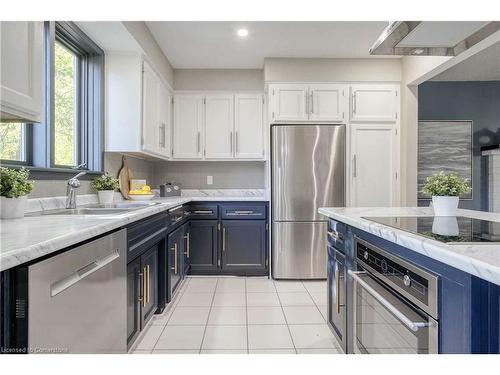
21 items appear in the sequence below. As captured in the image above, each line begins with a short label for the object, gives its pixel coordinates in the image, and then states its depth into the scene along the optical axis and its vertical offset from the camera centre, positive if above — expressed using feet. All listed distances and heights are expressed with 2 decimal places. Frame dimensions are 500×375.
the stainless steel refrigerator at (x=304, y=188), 11.86 -0.04
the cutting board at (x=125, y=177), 10.64 +0.31
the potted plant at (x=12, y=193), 4.96 -0.10
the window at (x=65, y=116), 6.95 +1.88
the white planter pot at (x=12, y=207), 4.93 -0.32
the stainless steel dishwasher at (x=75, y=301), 2.96 -1.29
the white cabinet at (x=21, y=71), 4.10 +1.55
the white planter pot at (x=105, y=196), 8.86 -0.26
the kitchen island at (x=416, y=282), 2.69 -1.03
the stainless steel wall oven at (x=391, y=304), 3.35 -1.42
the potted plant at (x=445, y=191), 5.35 -0.06
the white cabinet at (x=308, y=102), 12.28 +3.18
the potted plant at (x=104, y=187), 8.86 -0.01
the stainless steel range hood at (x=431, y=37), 5.09 +2.56
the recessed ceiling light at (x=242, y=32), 10.37 +4.97
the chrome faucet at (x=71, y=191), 7.19 -0.10
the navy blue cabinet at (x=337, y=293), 6.01 -2.11
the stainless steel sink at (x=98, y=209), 6.36 -0.50
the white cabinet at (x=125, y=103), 9.66 +2.48
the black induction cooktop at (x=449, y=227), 3.46 -0.52
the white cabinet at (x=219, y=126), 13.47 +2.50
